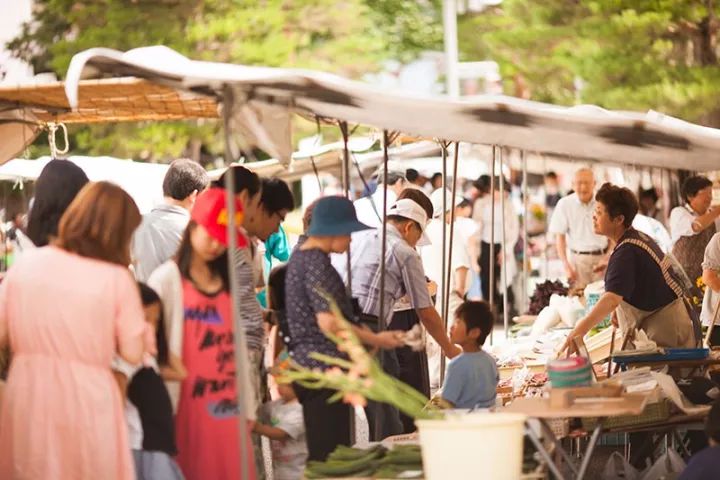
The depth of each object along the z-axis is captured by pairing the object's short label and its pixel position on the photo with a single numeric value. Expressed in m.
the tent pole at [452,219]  11.84
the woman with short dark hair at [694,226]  14.02
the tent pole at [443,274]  11.81
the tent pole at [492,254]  14.22
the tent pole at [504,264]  14.89
